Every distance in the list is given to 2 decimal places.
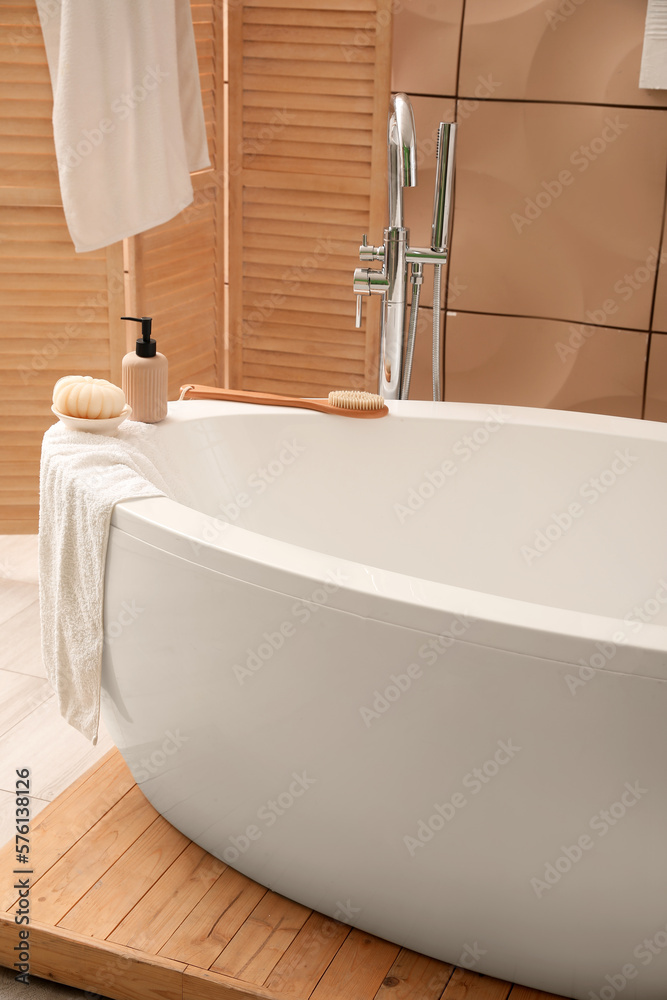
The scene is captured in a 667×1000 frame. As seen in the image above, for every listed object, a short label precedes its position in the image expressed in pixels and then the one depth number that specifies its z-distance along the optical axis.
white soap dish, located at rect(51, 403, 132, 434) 1.68
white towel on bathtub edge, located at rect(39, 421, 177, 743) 1.47
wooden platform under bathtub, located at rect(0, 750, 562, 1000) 1.39
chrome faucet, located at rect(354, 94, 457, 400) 1.88
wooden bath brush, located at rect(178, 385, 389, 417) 2.03
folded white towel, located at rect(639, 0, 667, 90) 2.38
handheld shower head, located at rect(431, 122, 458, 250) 1.92
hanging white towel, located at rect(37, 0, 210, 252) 2.28
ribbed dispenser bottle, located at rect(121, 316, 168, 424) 1.79
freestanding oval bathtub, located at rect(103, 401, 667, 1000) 1.15
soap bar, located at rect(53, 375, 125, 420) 1.68
